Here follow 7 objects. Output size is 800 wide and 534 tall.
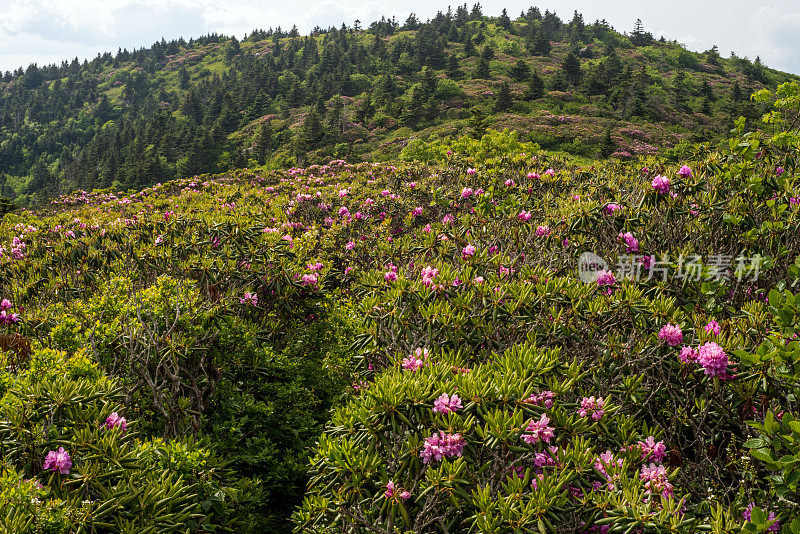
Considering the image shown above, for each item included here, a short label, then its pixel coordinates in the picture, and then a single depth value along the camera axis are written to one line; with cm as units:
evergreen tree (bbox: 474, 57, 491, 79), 5962
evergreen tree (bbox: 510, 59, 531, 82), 5634
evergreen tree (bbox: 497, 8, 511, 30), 9119
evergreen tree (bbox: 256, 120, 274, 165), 4940
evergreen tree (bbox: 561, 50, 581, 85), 5338
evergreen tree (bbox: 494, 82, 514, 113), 4647
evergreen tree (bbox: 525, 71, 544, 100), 4909
